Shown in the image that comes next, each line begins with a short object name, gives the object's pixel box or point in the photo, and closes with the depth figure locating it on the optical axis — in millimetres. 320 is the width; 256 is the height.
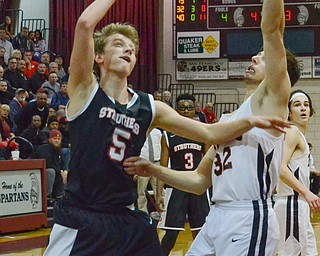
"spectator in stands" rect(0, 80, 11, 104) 13542
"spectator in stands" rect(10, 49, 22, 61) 15062
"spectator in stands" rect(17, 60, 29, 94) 15008
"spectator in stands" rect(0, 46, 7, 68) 15239
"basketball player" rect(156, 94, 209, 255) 8250
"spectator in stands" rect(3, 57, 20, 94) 14664
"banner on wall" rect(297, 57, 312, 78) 17938
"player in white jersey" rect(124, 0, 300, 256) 4074
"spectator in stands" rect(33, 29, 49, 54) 17578
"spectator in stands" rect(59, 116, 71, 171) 12742
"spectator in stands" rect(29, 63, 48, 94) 15508
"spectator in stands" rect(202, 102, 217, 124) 16953
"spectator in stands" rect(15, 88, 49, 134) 13484
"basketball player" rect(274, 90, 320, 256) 6090
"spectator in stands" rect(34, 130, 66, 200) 11867
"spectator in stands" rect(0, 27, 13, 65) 15773
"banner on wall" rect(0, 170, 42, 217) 10523
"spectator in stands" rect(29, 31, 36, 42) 17562
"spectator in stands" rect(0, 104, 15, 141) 12445
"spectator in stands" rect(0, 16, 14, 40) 16725
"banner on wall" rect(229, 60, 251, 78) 18156
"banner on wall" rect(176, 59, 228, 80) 18312
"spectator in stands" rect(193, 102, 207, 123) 16200
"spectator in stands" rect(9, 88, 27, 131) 13625
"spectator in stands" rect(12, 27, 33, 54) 17000
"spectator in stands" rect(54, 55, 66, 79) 17148
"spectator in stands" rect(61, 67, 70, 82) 16655
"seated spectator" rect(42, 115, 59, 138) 13045
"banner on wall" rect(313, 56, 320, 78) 17938
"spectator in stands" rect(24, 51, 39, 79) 15953
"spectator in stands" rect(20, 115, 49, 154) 12625
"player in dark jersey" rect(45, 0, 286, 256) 3826
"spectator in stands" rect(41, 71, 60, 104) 15391
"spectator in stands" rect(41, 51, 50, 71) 16609
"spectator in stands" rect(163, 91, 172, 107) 16458
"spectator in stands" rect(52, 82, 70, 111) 15188
